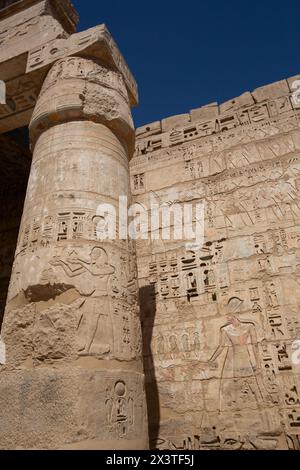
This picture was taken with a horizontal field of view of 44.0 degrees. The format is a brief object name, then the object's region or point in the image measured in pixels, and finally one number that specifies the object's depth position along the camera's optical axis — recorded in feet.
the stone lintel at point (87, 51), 13.15
